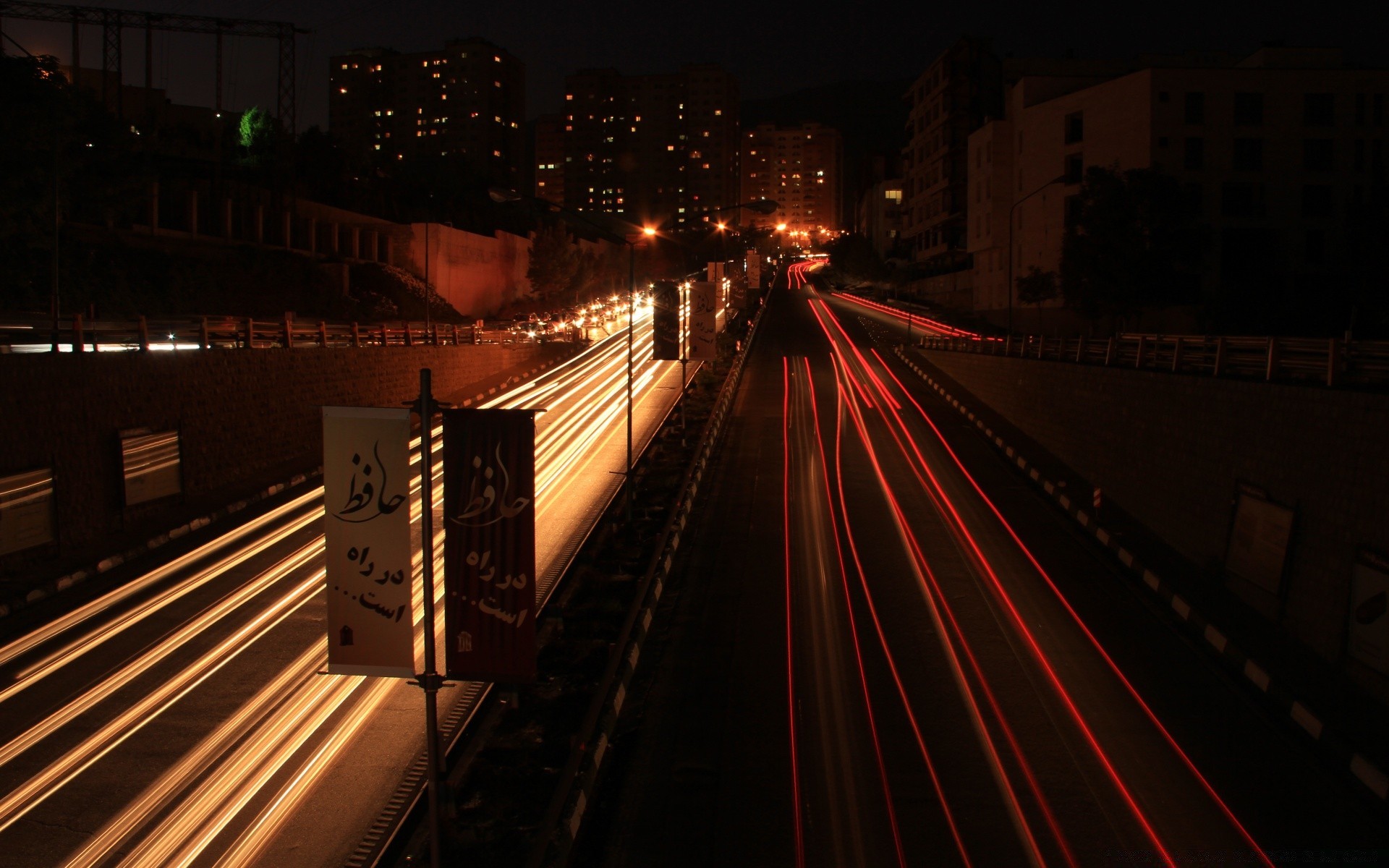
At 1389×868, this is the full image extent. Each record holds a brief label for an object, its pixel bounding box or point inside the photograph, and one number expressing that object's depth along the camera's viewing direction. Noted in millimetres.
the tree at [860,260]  111250
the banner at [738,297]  82875
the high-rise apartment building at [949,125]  79312
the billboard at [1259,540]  15461
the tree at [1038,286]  49406
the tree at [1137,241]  39656
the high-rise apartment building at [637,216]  156625
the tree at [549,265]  77250
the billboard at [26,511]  16969
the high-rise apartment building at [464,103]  197250
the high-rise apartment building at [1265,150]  48188
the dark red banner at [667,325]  25880
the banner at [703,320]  27266
